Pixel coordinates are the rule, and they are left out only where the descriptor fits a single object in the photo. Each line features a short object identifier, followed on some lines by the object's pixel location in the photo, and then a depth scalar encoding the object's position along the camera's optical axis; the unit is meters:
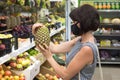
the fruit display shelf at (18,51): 1.67
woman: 1.52
